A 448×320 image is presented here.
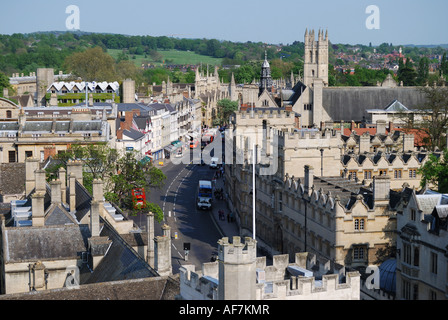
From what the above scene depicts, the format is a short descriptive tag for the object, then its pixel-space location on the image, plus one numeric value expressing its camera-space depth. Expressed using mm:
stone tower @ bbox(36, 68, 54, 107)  161375
